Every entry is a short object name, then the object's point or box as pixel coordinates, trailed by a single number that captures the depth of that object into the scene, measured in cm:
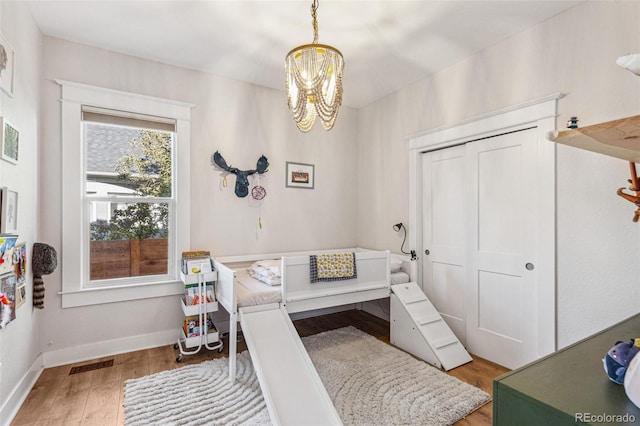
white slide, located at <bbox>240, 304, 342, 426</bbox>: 176
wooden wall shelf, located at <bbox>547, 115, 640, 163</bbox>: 68
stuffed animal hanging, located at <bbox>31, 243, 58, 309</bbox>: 225
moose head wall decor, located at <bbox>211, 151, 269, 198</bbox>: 321
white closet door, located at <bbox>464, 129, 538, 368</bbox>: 245
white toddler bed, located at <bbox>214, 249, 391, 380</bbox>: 237
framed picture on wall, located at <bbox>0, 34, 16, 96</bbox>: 172
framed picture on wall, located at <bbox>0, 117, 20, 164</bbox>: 172
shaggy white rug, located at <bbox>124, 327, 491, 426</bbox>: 192
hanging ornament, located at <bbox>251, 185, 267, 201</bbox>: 344
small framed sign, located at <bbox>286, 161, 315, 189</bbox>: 368
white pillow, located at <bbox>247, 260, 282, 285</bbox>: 267
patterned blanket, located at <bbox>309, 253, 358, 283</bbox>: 263
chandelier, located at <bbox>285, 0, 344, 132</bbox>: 187
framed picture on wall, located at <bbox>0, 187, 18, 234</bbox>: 173
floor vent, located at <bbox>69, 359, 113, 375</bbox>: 248
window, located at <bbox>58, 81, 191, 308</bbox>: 264
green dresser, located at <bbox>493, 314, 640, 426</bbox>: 71
